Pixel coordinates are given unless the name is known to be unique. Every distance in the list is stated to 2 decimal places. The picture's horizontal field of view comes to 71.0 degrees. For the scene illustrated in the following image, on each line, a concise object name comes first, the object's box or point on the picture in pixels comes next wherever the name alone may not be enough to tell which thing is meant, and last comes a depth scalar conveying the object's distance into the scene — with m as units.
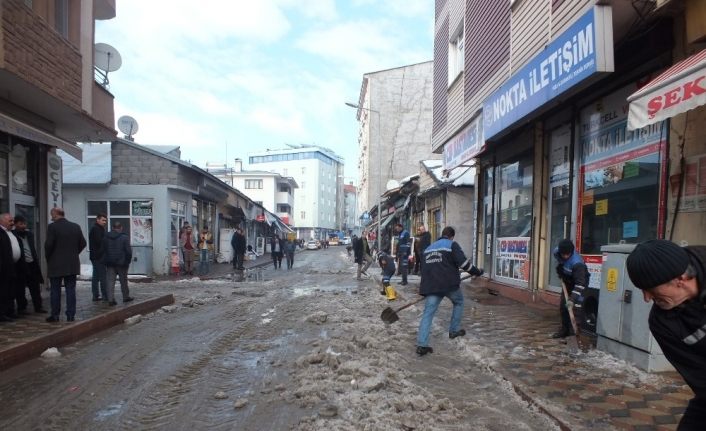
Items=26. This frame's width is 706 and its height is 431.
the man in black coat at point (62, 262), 7.48
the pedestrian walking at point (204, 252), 19.44
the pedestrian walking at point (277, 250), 24.14
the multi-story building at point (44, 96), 8.12
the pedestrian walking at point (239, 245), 20.55
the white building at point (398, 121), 45.91
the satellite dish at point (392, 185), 29.60
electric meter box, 4.89
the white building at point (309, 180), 98.31
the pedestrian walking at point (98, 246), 9.71
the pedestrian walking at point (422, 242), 14.95
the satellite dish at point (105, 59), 12.80
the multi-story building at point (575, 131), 5.73
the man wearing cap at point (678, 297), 1.73
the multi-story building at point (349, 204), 129.48
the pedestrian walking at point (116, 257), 9.70
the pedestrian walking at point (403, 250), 14.80
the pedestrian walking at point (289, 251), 24.14
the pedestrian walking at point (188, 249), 19.03
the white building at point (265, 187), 68.50
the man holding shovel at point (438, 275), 6.25
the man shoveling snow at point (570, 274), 6.28
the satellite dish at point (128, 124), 20.11
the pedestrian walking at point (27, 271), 8.19
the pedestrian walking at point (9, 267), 7.41
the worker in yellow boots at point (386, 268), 12.47
